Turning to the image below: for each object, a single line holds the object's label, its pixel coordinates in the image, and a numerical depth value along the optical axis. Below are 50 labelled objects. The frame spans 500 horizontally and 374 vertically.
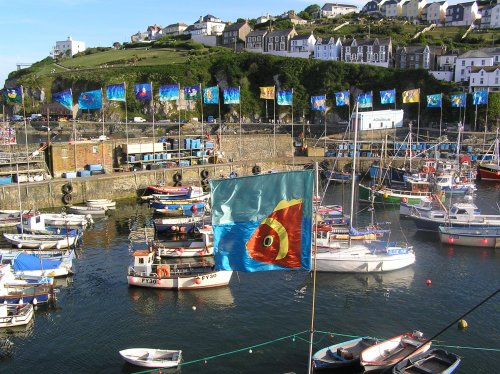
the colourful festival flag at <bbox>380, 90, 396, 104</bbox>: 72.75
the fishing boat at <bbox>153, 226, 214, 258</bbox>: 38.06
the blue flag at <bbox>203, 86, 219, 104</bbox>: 66.50
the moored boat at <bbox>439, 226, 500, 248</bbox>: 40.84
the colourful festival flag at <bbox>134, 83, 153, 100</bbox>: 61.41
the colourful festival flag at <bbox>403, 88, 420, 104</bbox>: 69.23
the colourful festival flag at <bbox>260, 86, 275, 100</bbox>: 69.19
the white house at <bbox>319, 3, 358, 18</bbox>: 178.99
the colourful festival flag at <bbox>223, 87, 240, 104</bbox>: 69.00
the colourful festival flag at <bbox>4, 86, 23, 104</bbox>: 53.81
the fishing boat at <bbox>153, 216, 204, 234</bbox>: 44.72
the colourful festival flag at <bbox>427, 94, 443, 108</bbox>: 73.19
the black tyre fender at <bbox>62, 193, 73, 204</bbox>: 54.12
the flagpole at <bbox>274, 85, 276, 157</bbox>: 79.02
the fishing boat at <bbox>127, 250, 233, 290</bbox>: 31.97
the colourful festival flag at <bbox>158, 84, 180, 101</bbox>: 61.31
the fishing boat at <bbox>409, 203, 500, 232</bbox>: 43.66
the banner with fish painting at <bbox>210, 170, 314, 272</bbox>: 15.09
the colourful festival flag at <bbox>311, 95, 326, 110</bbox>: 71.62
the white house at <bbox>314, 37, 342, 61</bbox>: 125.31
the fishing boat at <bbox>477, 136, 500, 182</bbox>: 71.81
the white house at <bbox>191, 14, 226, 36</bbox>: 180.62
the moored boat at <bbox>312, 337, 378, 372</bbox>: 22.11
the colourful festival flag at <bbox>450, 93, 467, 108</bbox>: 75.00
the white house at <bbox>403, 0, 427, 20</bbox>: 158.23
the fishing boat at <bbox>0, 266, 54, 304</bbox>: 28.84
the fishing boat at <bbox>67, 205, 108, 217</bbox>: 51.12
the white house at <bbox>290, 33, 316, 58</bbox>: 131.12
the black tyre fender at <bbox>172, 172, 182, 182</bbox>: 63.16
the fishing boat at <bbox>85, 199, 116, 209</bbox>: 52.88
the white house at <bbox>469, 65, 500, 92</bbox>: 95.69
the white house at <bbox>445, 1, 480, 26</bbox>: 144.38
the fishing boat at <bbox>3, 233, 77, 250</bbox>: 39.44
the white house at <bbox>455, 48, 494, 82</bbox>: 101.69
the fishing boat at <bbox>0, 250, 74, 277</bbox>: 32.31
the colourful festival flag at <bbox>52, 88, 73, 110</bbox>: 56.38
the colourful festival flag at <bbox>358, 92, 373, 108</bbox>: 70.19
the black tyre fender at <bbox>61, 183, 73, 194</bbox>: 54.28
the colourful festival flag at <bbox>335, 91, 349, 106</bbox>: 70.62
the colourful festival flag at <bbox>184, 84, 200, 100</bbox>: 63.24
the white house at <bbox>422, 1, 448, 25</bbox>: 152.00
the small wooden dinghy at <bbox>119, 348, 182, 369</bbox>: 22.84
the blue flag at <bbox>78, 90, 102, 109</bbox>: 56.41
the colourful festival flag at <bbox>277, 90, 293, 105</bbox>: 70.62
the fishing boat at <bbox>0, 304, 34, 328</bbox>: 26.81
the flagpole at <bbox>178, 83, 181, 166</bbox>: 67.73
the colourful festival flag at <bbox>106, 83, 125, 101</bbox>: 58.00
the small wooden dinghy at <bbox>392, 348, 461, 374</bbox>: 21.12
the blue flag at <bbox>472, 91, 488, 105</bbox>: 78.55
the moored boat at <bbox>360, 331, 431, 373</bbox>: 21.69
